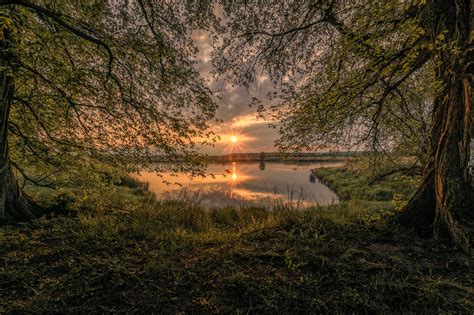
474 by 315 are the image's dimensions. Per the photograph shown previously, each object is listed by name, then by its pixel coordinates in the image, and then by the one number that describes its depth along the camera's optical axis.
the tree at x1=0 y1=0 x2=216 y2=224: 5.20
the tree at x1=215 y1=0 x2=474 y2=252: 4.43
